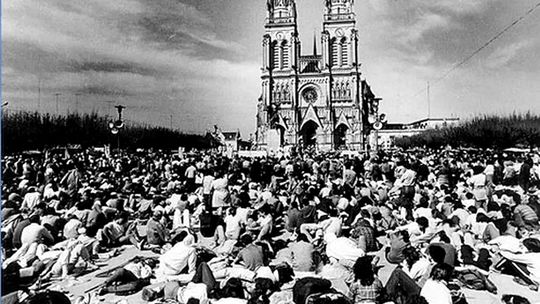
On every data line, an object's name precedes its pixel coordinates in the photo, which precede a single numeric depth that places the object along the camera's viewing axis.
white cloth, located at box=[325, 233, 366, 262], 8.48
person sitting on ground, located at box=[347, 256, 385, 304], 6.17
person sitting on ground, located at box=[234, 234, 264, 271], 8.21
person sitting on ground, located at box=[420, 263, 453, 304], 5.60
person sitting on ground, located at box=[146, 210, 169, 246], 10.91
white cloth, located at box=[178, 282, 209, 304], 6.72
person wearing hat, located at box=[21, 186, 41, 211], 12.88
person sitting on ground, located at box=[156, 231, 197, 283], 8.17
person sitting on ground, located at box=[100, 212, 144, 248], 10.94
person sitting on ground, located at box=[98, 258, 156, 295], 7.66
